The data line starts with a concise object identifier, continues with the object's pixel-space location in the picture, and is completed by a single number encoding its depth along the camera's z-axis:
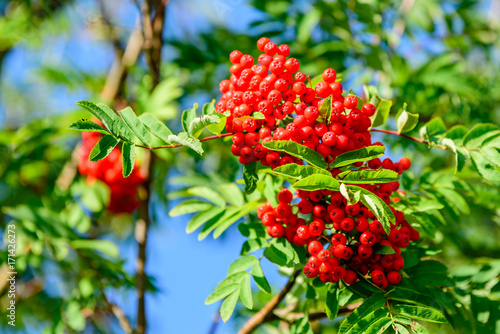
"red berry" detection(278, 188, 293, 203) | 1.60
